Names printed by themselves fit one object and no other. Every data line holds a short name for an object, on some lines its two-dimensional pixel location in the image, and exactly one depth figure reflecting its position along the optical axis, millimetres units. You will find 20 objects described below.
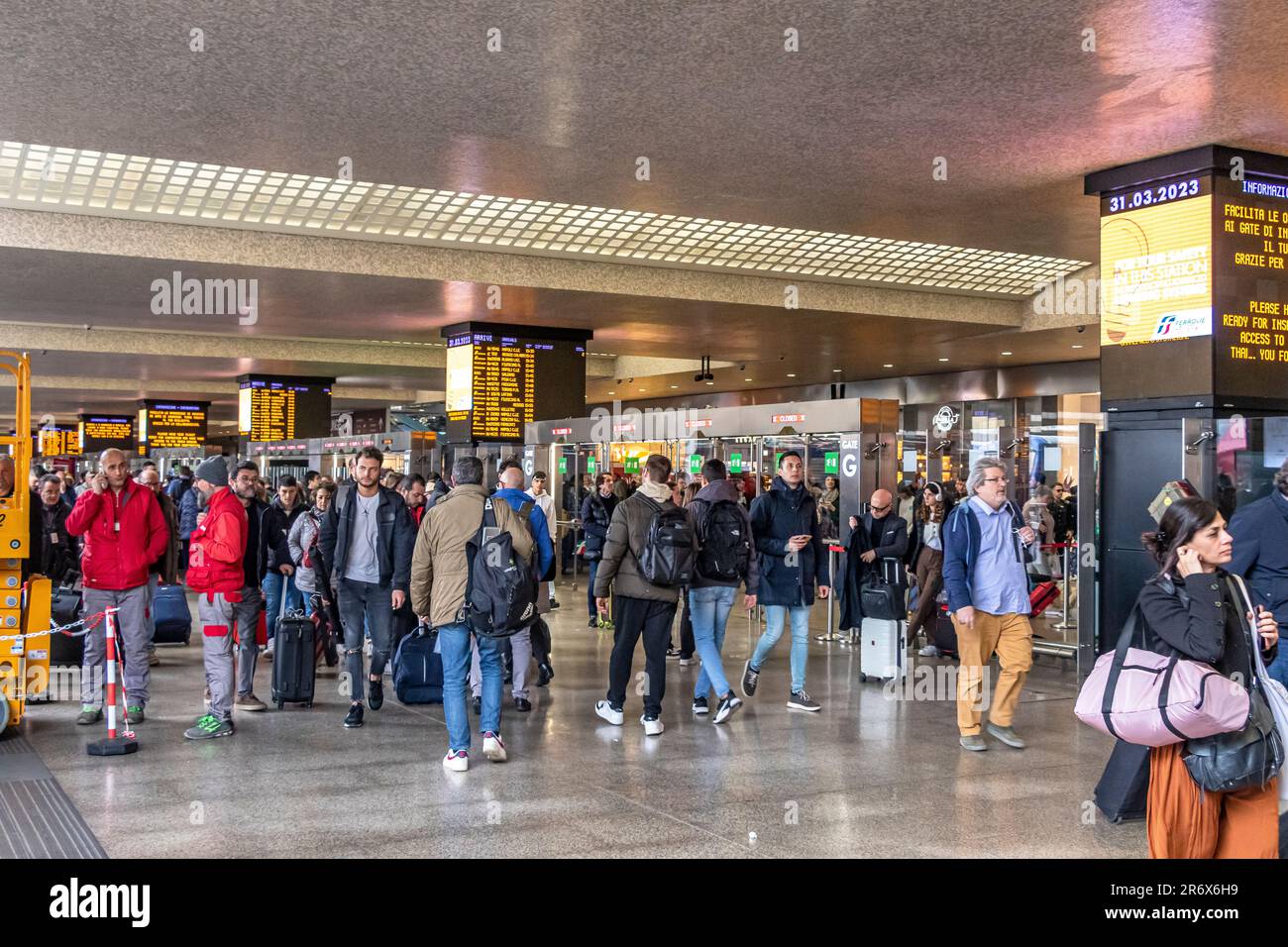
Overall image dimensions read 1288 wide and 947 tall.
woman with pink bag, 4230
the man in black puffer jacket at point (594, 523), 14383
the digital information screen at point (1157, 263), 9633
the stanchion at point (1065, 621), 14023
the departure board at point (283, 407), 29453
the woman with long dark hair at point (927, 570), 11109
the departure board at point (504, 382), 20156
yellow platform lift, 8023
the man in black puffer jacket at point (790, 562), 9242
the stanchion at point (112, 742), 7508
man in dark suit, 11805
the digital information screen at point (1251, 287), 9578
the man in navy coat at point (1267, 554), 6121
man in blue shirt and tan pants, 7914
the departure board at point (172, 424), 38031
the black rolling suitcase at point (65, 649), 10570
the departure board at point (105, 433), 48312
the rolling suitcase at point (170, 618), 12328
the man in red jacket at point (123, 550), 8250
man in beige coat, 7297
